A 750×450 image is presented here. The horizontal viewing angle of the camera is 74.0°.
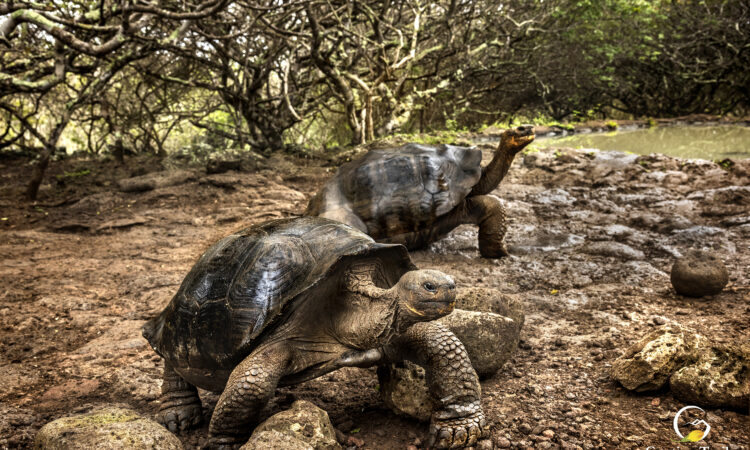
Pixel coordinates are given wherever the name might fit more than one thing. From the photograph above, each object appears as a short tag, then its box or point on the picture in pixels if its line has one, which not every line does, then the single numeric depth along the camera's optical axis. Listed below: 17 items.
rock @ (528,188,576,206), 6.95
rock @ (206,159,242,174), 9.23
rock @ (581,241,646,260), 5.00
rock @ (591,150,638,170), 8.12
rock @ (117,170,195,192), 8.48
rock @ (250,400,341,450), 1.98
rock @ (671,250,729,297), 3.71
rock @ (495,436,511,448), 2.24
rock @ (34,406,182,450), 1.90
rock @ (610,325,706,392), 2.39
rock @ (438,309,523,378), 2.74
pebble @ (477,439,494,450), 2.25
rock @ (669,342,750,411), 2.16
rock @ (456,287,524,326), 3.13
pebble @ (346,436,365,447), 2.34
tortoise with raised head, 5.30
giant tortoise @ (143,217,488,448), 2.27
